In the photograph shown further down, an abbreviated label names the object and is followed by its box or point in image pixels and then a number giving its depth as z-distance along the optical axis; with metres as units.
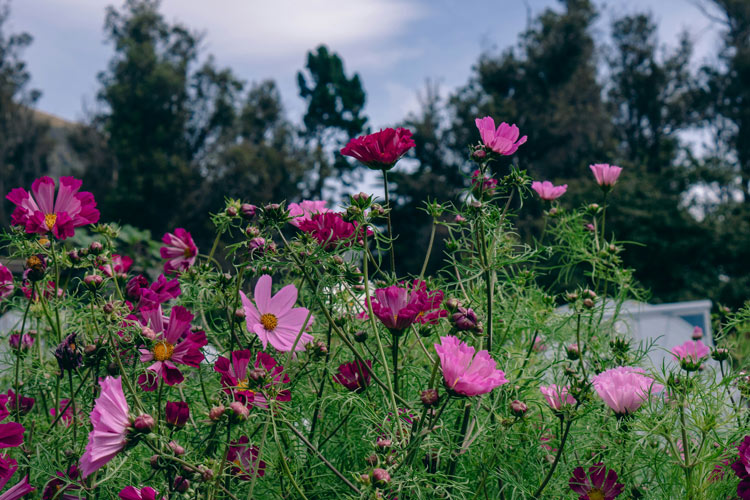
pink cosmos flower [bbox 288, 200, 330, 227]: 0.79
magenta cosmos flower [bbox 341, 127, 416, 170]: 0.74
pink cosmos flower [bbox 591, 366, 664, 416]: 0.73
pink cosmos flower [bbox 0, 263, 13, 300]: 0.96
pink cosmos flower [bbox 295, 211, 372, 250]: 0.72
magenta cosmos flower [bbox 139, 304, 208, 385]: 0.69
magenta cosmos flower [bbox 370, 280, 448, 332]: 0.65
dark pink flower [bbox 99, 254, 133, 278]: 0.82
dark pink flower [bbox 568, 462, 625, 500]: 0.74
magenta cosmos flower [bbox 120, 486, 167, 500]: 0.60
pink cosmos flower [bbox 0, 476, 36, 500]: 0.74
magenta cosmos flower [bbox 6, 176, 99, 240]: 0.79
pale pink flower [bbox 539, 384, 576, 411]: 0.76
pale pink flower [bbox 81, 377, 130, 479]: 0.57
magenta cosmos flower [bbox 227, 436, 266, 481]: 0.71
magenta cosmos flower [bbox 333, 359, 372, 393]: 0.79
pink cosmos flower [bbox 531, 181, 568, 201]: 1.12
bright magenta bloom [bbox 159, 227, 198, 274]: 0.98
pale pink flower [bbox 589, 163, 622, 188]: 1.21
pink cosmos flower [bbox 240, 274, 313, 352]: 0.73
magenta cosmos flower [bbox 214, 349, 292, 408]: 0.66
